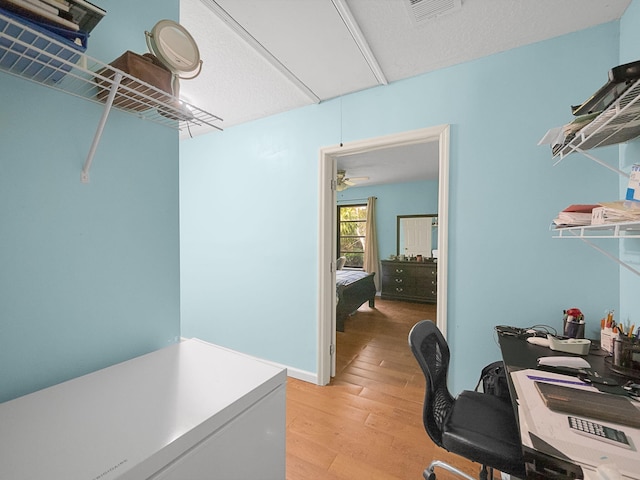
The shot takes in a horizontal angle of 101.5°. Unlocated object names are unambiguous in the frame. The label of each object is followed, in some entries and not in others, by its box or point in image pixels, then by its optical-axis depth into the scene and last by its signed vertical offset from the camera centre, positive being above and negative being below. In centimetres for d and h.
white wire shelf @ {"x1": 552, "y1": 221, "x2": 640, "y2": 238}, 119 +4
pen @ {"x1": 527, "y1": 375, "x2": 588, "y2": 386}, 101 -56
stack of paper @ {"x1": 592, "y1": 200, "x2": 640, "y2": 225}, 87 +9
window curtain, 632 -20
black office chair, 104 -84
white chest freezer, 53 -45
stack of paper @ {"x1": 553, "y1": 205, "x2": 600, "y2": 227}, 117 +11
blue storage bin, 61 +48
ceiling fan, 465 +112
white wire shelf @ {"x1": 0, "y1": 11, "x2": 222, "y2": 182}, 63 +48
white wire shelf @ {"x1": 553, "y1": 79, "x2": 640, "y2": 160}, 90 +47
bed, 388 -92
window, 675 +12
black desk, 63 -56
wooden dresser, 545 -92
